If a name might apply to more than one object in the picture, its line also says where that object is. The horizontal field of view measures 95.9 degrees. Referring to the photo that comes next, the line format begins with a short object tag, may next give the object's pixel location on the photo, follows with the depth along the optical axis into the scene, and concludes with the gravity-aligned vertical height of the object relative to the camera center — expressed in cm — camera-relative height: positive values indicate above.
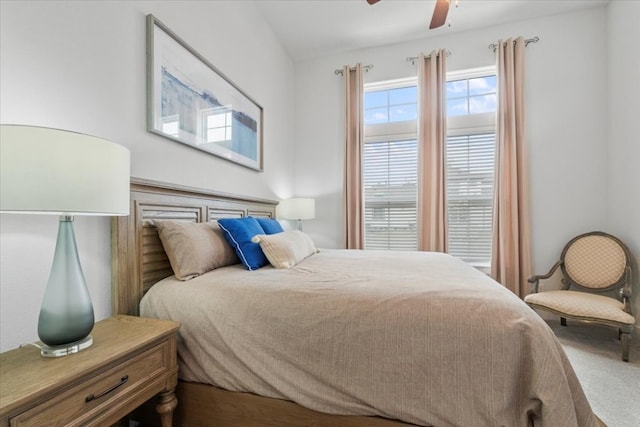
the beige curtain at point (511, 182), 309 +35
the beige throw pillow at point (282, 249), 185 -22
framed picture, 176 +85
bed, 98 -51
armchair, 221 -66
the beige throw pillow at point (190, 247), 156 -18
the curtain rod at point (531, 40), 315 +191
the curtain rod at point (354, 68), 368 +189
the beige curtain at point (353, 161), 363 +70
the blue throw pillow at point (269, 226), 237 -8
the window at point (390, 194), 362 +27
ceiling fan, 202 +148
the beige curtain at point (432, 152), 334 +74
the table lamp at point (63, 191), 81 +8
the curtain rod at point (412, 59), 352 +191
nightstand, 77 -50
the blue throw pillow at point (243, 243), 181 -17
